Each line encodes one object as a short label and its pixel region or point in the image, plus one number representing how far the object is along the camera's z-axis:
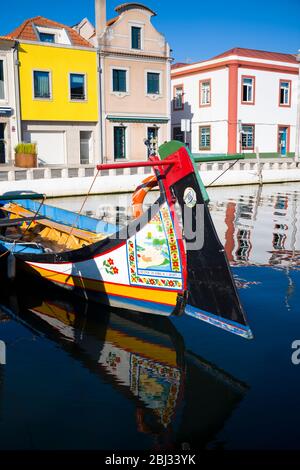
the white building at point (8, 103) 26.30
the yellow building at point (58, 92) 27.52
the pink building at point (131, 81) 29.73
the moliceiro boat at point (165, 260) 7.20
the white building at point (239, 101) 35.66
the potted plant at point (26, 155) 25.62
